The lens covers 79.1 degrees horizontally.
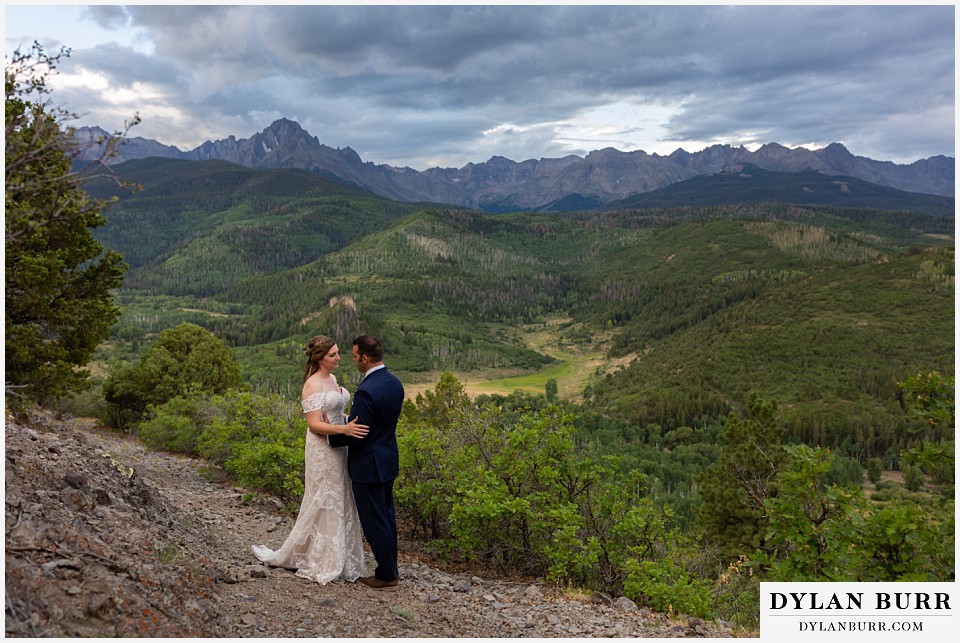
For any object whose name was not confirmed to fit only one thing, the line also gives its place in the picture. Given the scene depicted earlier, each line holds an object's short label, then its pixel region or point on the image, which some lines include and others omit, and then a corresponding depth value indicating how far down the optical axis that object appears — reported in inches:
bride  269.1
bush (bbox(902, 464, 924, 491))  2610.7
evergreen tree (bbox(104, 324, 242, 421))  1204.5
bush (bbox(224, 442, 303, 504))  382.6
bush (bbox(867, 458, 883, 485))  3112.5
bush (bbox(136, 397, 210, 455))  699.4
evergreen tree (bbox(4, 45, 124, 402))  501.0
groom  260.4
